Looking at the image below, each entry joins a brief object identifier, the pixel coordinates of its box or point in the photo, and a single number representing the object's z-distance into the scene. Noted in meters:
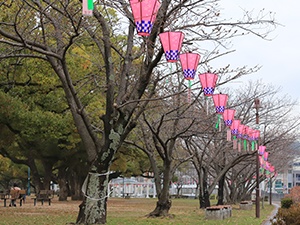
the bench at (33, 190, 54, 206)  29.23
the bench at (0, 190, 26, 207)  26.02
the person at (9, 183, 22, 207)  25.81
